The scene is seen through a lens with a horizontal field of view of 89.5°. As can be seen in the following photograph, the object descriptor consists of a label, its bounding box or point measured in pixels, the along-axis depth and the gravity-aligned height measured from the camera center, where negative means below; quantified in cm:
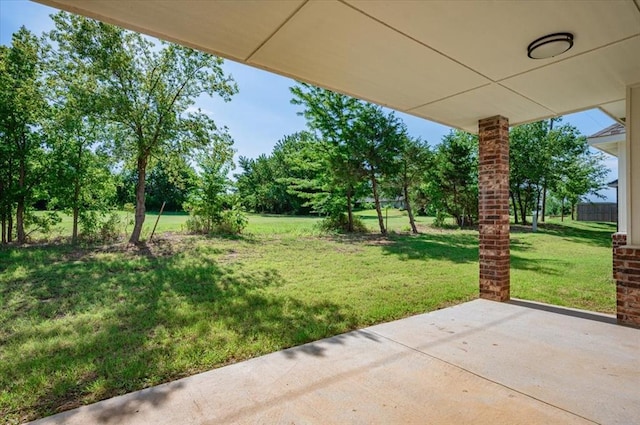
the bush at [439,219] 1700 -7
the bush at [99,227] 806 -32
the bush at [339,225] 1295 -33
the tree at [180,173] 918 +131
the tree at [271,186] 2927 +283
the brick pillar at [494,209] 429 +13
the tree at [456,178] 1585 +197
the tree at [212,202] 1027 +43
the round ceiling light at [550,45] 238 +134
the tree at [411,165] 1277 +209
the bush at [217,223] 1035 -24
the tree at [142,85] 733 +328
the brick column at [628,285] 326 -68
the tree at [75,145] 729 +169
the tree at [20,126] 708 +198
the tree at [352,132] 1170 +311
